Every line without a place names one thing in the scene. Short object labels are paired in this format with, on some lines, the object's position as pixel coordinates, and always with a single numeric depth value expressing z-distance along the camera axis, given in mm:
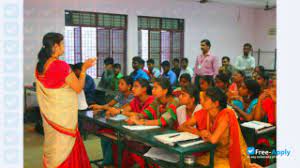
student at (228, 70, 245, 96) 4539
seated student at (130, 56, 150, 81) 5812
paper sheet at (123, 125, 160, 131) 2564
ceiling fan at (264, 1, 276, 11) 9426
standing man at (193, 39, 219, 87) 5270
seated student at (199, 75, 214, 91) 4062
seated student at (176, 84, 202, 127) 2752
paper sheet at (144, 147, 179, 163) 2409
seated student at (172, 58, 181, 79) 7230
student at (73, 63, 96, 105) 4655
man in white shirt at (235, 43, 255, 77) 6641
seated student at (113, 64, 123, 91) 5756
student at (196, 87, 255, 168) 2344
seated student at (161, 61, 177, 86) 6268
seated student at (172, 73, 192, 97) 4438
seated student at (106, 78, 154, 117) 3117
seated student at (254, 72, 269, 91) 4160
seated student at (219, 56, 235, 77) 6599
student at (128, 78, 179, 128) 2807
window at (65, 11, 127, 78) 6852
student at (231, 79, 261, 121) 3313
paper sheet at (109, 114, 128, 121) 2943
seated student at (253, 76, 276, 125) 2979
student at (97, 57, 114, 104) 5387
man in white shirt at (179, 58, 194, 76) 6831
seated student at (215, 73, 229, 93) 4293
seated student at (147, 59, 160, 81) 6986
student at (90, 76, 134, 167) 3486
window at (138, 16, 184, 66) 7879
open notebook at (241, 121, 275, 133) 2650
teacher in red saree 2555
